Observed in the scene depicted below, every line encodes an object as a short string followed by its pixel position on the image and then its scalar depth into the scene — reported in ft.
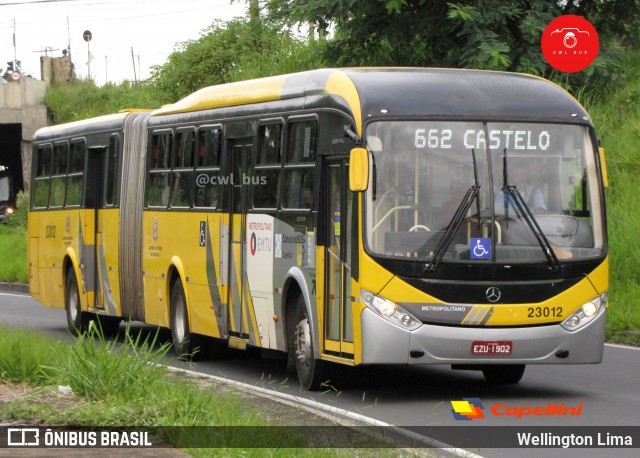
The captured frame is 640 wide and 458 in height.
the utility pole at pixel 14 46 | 242.86
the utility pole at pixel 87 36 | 239.50
